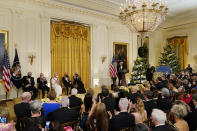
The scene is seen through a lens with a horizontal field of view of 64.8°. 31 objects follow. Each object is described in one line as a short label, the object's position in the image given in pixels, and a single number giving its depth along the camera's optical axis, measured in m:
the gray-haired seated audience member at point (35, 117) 2.71
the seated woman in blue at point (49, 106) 3.50
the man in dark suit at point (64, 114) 2.93
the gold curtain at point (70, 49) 9.04
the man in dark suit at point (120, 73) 10.99
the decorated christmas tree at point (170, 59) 13.62
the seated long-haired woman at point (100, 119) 2.56
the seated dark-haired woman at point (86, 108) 3.31
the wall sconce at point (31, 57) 7.91
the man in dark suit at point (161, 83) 6.58
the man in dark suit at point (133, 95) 4.45
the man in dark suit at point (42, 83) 7.62
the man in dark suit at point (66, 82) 8.58
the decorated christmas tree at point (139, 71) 10.75
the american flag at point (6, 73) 6.75
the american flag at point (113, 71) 10.82
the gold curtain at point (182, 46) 14.09
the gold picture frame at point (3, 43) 7.15
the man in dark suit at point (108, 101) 3.89
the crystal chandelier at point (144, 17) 6.06
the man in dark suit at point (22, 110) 3.38
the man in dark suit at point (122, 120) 2.63
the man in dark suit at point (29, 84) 7.14
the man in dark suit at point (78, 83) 8.88
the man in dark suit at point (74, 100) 3.97
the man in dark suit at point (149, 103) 3.66
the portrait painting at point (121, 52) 12.01
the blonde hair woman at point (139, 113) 2.93
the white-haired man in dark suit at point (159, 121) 2.27
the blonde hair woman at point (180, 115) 2.64
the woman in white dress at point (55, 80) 7.77
